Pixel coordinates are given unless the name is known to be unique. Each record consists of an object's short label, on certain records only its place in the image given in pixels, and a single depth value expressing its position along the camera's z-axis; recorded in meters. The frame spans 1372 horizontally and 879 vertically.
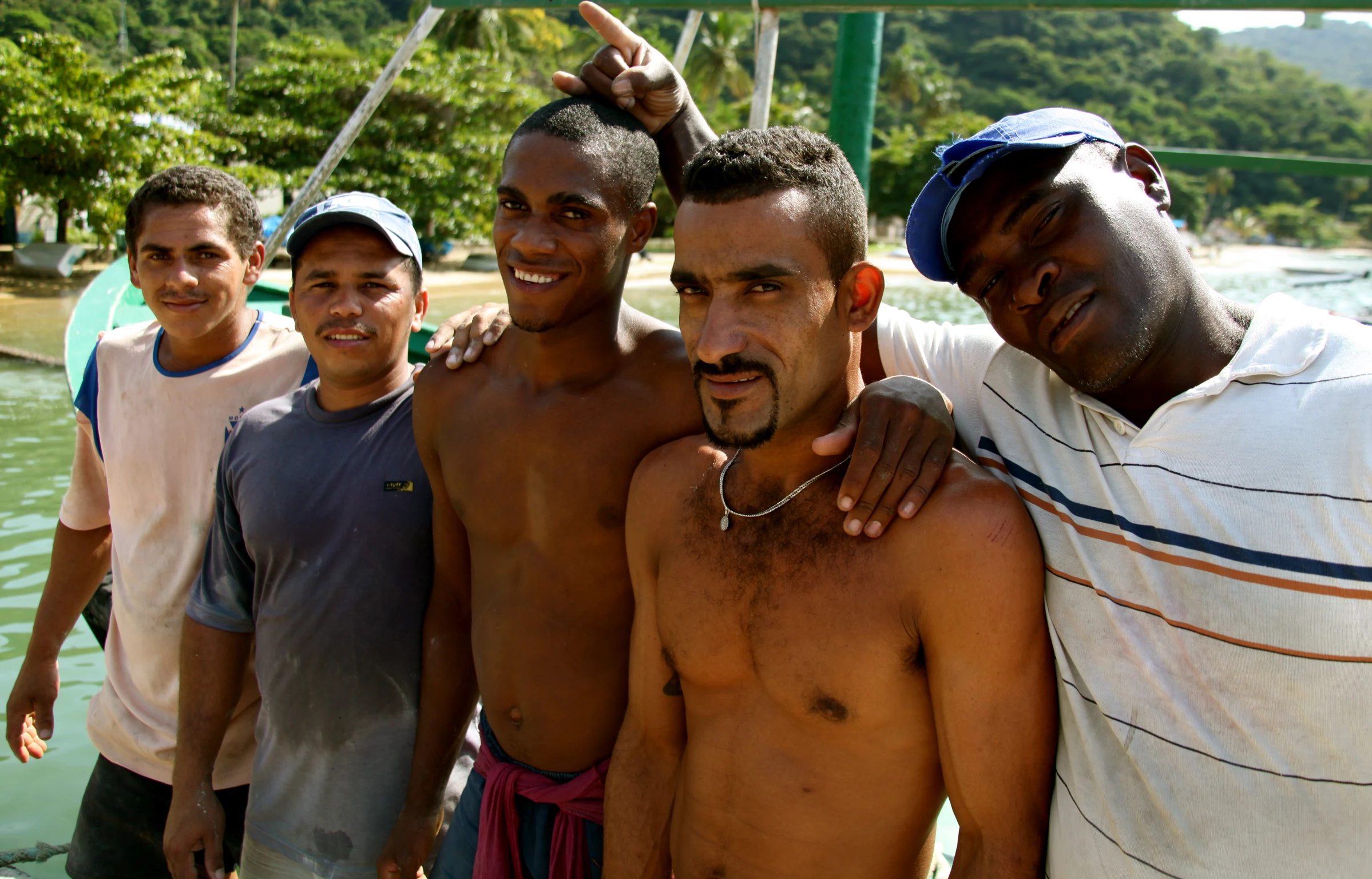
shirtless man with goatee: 1.66
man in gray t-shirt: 2.43
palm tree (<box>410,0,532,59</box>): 34.41
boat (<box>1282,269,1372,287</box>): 40.96
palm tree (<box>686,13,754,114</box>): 42.91
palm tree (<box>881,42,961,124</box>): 56.78
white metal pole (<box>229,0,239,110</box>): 32.34
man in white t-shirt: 2.89
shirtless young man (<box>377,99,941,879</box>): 2.24
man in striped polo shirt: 1.46
